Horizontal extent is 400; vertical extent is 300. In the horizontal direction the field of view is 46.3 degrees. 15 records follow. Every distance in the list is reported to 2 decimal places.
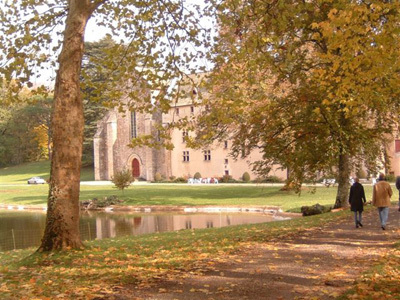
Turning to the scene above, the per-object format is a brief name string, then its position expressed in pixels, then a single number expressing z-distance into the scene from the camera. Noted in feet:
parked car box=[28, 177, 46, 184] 206.90
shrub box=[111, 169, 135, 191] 131.23
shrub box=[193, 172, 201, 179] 195.10
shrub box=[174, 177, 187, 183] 190.70
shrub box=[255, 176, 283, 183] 152.76
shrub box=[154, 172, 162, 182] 200.19
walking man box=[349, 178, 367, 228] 45.91
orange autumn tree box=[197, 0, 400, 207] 37.24
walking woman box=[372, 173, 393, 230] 43.68
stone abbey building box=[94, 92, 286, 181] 193.36
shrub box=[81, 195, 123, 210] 117.00
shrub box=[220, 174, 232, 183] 182.38
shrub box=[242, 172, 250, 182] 179.83
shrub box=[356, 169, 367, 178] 148.05
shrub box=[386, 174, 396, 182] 141.13
